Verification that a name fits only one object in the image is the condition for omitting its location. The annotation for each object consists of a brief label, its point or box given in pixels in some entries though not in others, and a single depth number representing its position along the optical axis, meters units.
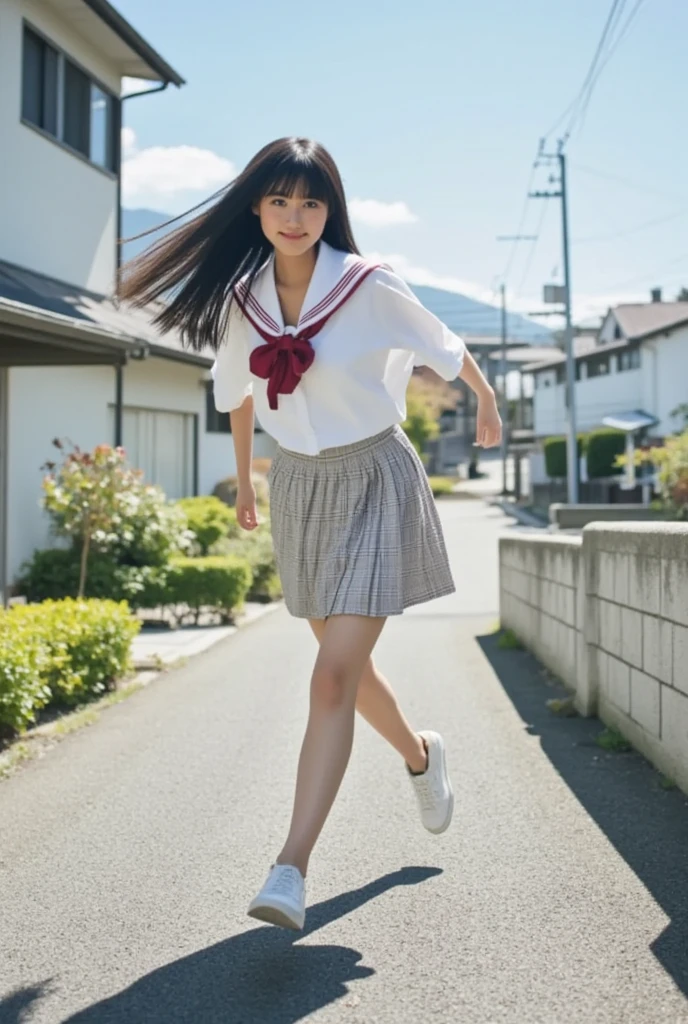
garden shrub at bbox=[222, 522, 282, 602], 15.26
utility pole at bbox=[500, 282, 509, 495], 55.47
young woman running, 3.22
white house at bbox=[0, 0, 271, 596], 11.30
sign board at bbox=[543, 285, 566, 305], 36.34
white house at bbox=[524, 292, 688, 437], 41.66
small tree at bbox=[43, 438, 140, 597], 11.25
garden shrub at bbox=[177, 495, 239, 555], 14.16
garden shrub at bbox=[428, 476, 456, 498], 56.34
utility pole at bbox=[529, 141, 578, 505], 35.19
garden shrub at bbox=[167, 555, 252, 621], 11.87
